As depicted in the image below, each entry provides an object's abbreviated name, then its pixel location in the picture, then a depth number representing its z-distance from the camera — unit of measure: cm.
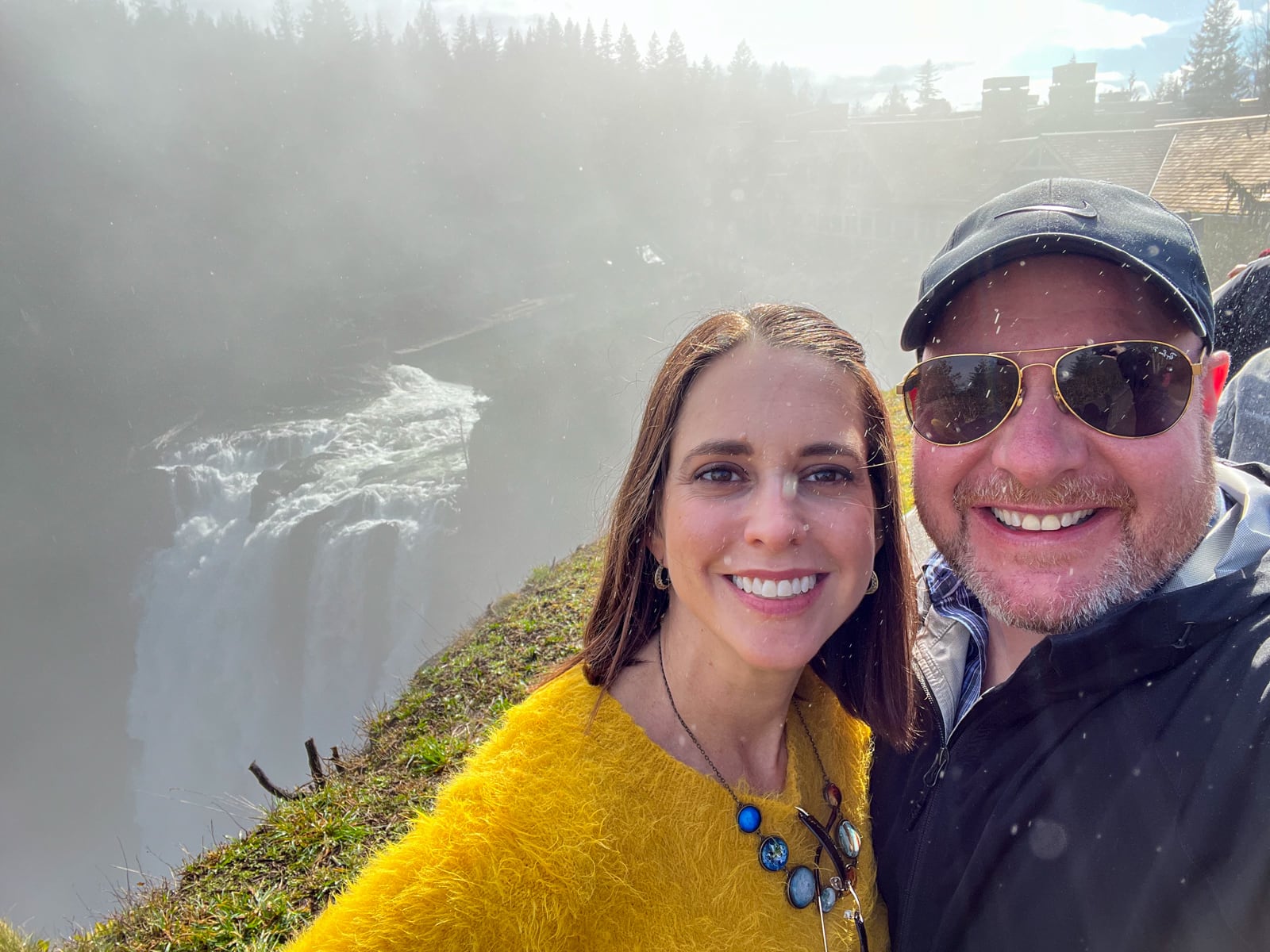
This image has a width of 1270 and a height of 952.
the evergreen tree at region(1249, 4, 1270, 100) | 2099
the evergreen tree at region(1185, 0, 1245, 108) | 3400
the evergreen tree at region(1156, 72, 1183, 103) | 3447
